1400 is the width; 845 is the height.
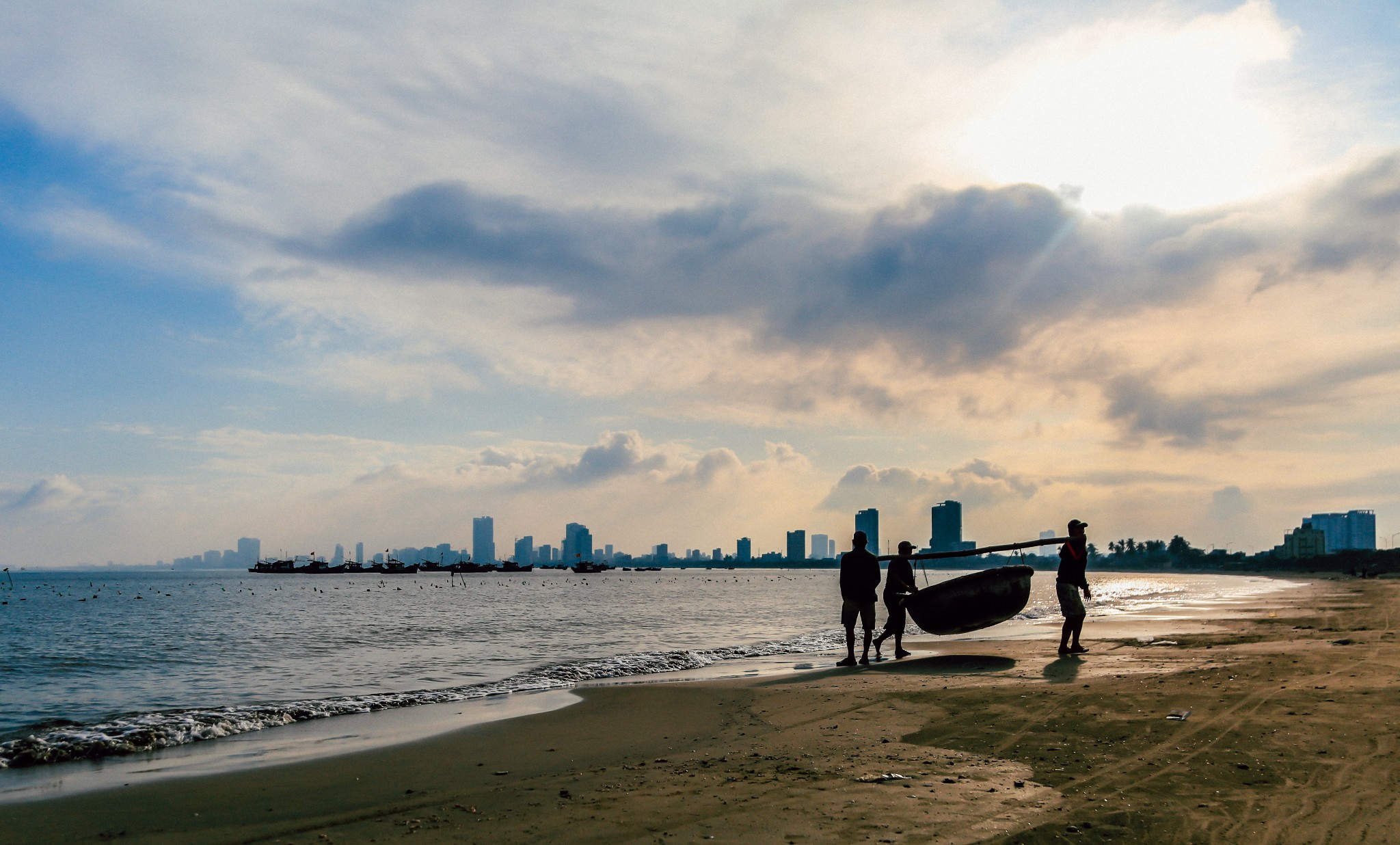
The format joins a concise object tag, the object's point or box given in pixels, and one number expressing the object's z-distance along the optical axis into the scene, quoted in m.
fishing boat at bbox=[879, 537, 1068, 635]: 15.82
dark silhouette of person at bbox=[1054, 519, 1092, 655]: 14.31
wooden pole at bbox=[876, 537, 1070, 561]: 14.09
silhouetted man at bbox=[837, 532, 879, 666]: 14.33
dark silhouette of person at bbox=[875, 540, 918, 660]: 15.35
